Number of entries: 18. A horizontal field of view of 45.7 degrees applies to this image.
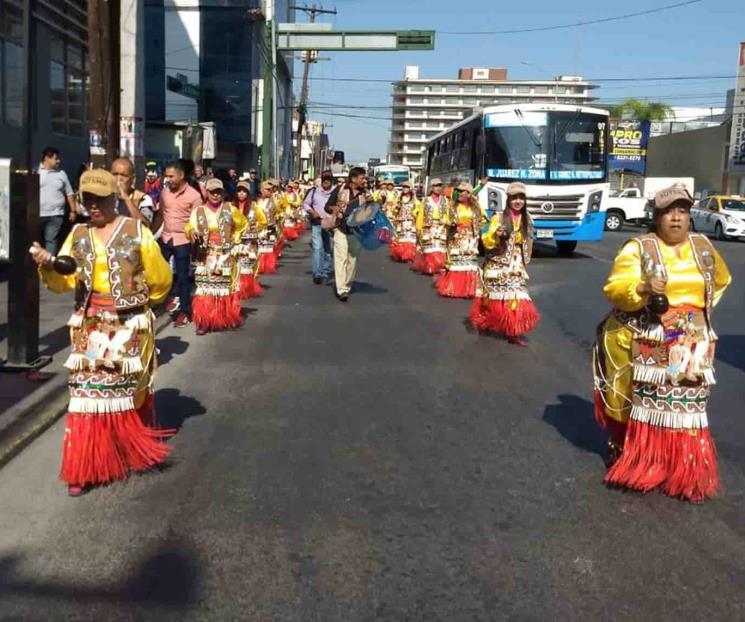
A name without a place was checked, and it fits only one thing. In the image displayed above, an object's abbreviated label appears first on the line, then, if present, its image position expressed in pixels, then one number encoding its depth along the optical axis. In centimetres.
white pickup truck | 3738
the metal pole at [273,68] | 3343
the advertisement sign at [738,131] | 4797
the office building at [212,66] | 4544
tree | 8250
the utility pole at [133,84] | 1234
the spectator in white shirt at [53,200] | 1211
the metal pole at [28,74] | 712
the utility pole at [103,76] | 928
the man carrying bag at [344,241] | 1211
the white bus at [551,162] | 2047
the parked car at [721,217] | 2994
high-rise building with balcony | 16788
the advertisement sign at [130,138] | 1204
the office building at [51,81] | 1648
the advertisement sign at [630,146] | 4856
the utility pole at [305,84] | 5665
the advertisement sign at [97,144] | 941
